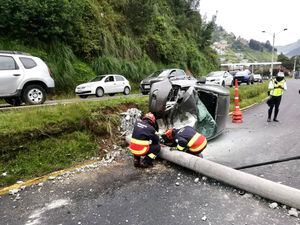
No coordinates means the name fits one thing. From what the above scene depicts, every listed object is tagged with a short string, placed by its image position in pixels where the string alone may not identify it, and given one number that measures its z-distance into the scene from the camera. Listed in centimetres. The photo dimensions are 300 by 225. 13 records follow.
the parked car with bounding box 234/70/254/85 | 2090
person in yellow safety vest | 733
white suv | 674
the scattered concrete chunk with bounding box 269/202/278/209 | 302
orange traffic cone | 769
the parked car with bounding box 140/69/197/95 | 1273
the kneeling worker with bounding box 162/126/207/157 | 429
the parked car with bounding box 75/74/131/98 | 1221
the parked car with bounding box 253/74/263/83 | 2881
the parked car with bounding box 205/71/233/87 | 1646
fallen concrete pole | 295
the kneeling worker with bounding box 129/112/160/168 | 423
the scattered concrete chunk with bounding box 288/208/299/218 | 285
